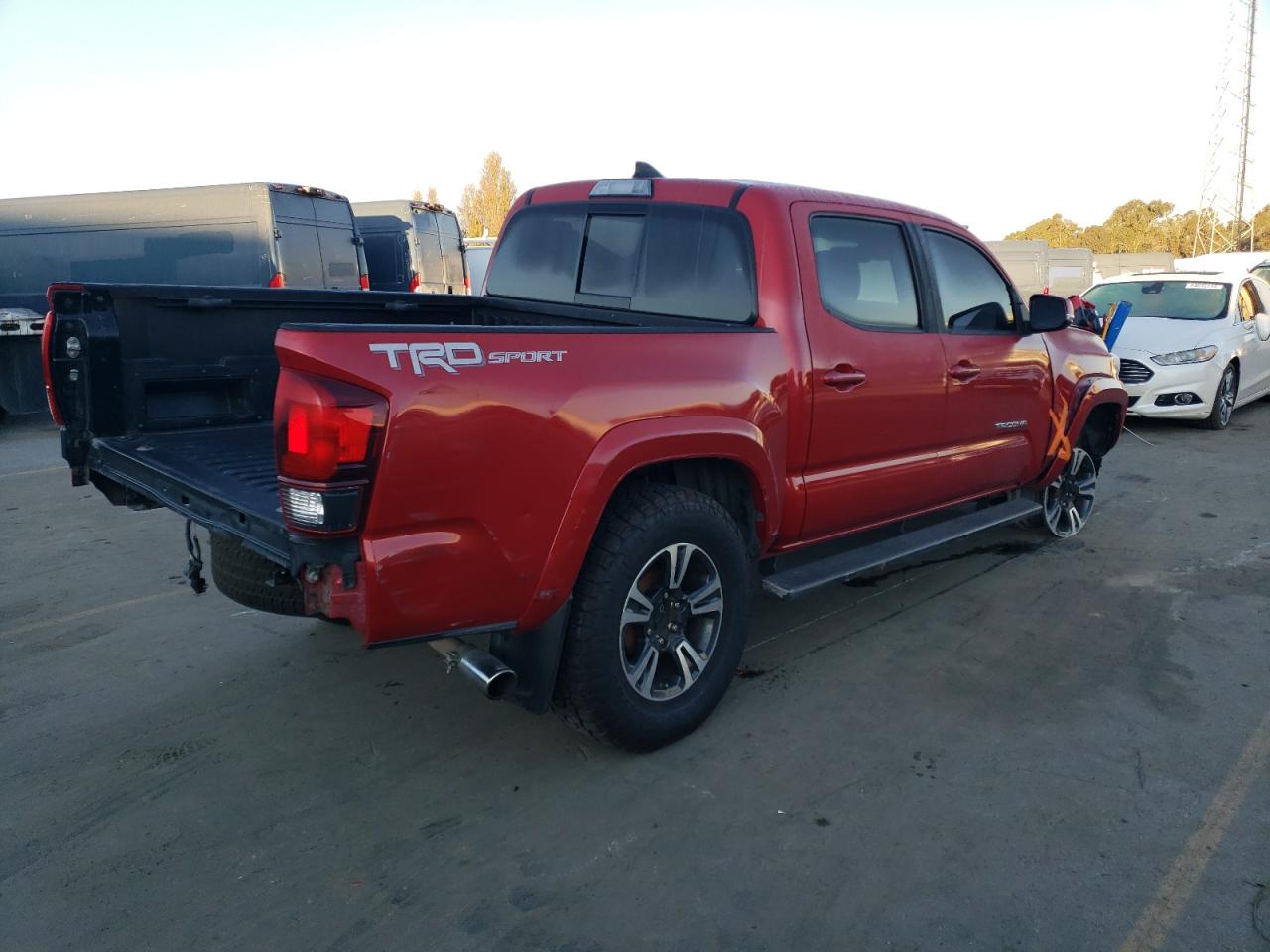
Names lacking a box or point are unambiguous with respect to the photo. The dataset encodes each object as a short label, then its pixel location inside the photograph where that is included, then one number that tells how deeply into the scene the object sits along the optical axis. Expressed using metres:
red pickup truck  2.55
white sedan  9.77
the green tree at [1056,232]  60.16
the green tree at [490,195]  62.94
